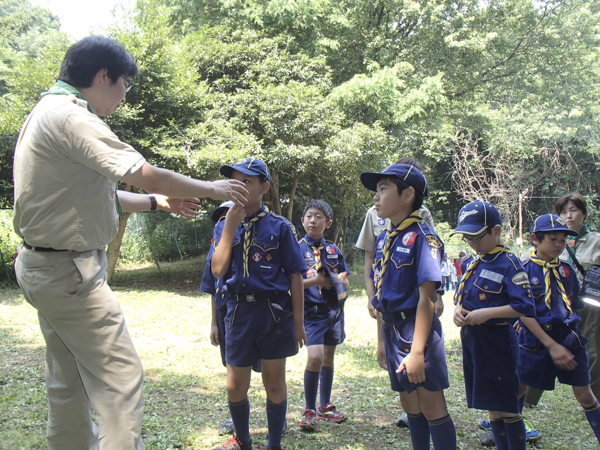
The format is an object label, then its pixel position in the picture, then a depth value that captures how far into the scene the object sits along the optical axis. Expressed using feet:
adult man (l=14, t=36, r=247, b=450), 7.09
